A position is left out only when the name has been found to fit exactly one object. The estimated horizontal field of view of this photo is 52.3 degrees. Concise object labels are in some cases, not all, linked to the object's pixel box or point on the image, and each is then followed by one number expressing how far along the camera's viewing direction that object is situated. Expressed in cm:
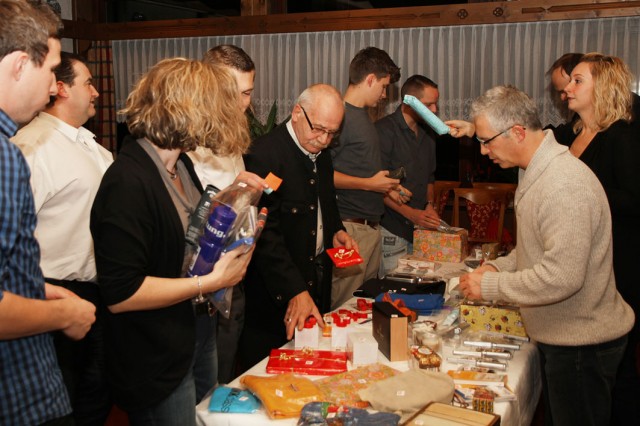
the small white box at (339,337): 227
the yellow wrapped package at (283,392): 175
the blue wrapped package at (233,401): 180
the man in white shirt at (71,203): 248
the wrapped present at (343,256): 270
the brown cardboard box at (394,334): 215
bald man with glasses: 261
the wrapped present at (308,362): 204
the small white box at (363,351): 211
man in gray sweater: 196
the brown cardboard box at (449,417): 155
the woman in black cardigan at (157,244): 159
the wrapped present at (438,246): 367
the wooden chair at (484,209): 461
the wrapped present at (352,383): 182
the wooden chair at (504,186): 482
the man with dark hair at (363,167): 362
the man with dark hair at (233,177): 269
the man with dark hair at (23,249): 126
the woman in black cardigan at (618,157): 279
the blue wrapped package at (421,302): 266
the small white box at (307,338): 225
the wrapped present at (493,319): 242
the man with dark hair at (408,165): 399
